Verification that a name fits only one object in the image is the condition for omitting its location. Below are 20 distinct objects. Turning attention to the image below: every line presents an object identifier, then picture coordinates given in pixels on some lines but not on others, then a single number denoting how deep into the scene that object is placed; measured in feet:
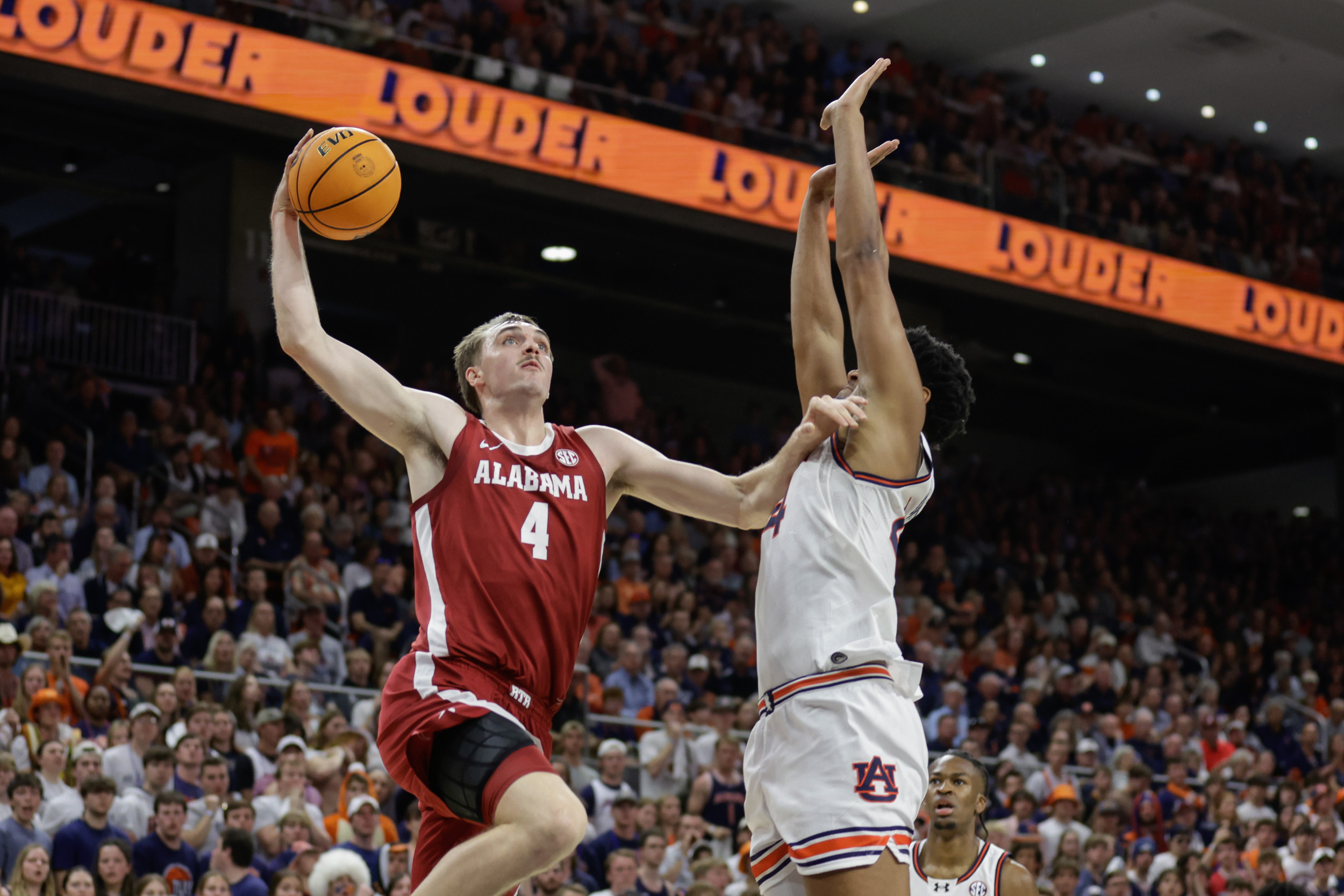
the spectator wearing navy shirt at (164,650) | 37.91
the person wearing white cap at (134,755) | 32.58
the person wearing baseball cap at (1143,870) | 41.73
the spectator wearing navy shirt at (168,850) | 30.50
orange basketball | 17.03
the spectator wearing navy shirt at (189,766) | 32.63
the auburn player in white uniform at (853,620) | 15.19
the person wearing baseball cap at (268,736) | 34.81
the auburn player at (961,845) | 22.75
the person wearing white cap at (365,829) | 32.65
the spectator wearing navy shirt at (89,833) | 29.63
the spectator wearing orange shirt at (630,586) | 50.03
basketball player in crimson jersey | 14.94
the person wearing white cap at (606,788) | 37.86
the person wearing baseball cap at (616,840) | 36.19
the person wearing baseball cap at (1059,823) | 42.14
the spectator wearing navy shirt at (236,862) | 30.30
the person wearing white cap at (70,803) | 30.60
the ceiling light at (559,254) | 68.64
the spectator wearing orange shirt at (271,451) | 49.85
